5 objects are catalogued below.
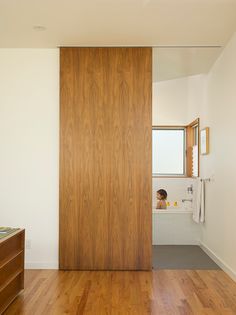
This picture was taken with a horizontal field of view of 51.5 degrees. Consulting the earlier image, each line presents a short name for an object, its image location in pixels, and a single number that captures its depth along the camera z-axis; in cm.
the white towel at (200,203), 345
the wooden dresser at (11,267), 188
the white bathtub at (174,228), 367
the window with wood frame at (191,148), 423
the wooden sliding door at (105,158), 271
